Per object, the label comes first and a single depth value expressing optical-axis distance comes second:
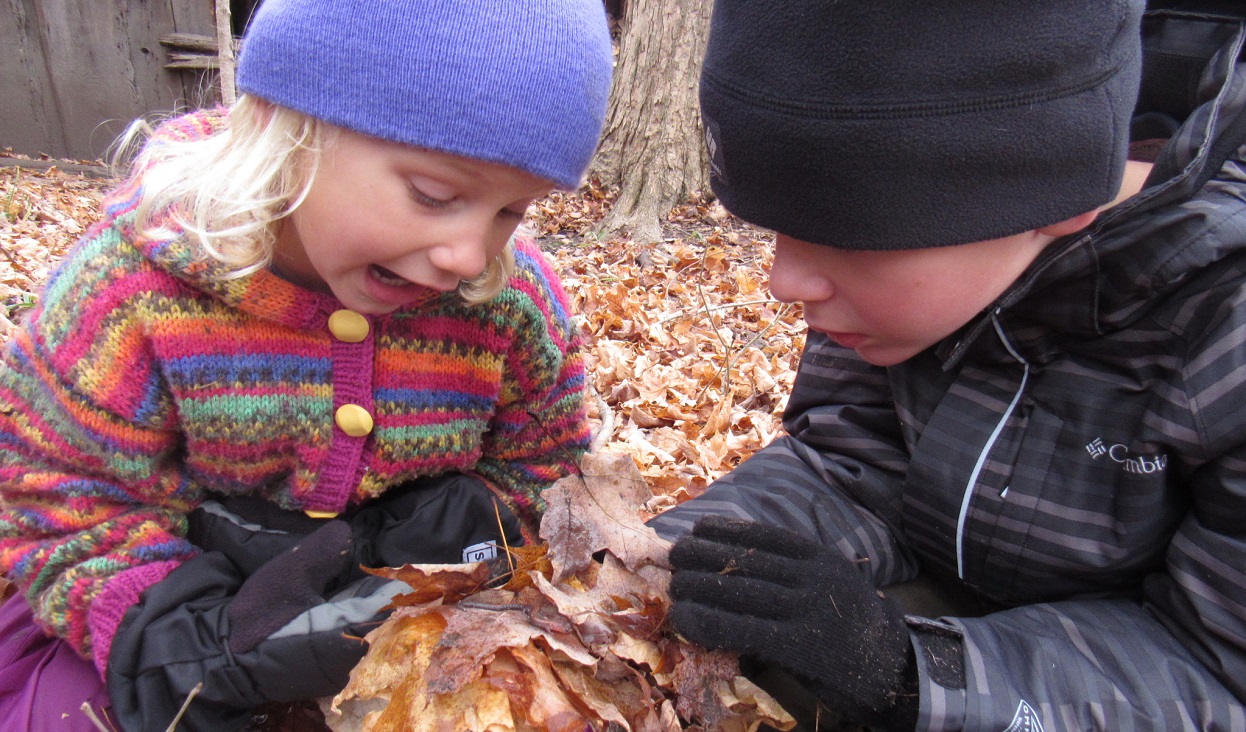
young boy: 0.35
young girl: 0.40
